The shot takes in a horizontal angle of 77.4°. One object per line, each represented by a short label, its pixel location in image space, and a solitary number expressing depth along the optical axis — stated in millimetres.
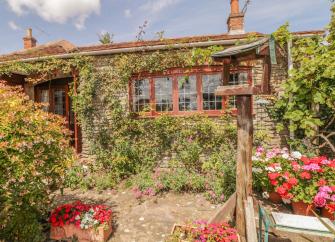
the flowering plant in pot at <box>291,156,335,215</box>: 3776
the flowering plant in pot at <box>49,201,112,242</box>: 3289
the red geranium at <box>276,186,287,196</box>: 3865
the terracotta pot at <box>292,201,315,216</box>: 3906
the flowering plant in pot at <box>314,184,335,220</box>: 3570
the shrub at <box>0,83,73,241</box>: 2760
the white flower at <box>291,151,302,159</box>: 4545
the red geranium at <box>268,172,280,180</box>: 4043
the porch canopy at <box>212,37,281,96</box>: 2934
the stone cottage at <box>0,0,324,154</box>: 6000
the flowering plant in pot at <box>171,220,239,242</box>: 2701
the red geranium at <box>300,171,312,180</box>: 3773
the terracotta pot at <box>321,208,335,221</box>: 3771
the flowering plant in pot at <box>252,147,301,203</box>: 3980
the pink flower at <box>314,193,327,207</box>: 3594
